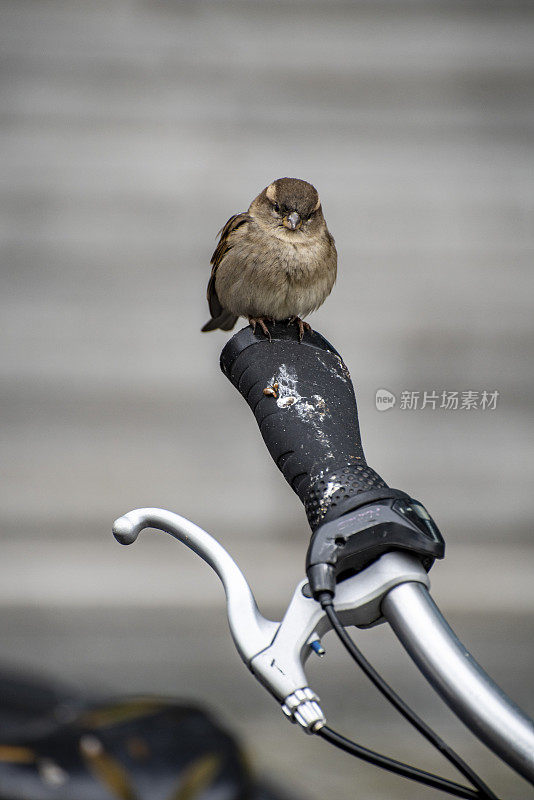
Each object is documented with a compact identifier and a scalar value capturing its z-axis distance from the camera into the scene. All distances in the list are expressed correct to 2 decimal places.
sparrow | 5.19
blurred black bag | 5.12
